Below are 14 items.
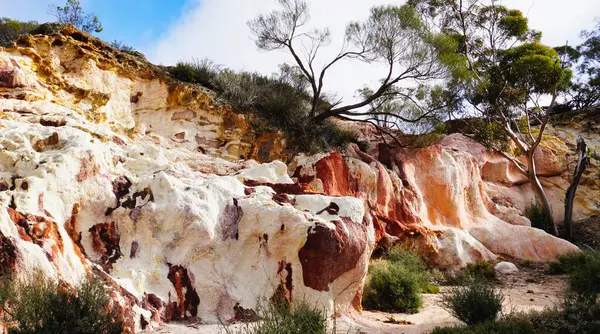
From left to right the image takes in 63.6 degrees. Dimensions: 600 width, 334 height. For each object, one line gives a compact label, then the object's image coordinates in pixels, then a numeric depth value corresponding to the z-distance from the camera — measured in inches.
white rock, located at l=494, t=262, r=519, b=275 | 472.1
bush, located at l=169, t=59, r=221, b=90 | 452.8
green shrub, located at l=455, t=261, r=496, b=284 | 445.1
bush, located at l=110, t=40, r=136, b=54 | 454.2
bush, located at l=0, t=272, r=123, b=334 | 145.6
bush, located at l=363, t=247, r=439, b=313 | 319.9
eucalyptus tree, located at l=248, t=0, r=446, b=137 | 511.8
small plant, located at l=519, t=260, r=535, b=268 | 500.7
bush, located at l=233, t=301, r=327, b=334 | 150.7
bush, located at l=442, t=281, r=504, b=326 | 243.4
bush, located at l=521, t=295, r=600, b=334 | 220.1
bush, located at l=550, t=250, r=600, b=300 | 262.4
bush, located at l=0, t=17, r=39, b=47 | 538.8
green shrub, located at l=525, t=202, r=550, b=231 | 620.7
